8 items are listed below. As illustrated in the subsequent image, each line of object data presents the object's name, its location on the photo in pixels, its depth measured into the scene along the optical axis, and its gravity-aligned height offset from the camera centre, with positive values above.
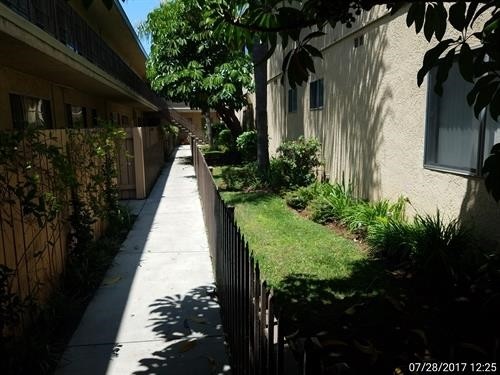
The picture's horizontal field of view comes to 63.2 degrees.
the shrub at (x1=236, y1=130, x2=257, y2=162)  18.28 -0.65
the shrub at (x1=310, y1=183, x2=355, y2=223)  7.60 -1.44
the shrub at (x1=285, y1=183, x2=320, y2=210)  8.78 -1.48
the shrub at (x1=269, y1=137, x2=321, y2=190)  10.28 -0.91
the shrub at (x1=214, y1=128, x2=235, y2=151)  23.33 -0.62
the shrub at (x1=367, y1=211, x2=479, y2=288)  4.61 -1.49
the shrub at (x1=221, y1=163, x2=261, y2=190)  11.76 -1.45
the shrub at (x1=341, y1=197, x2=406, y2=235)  6.56 -1.42
